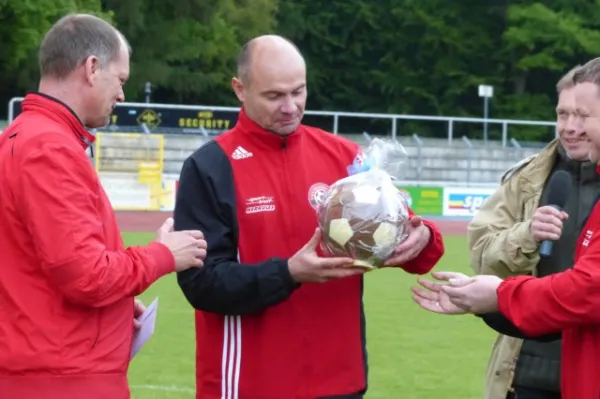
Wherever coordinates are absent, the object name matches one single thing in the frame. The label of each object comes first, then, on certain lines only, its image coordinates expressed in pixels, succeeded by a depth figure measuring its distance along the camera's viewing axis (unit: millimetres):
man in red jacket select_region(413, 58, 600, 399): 4348
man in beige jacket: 5371
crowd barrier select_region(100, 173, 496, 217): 30984
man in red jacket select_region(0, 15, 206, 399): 4242
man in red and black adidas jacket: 4953
